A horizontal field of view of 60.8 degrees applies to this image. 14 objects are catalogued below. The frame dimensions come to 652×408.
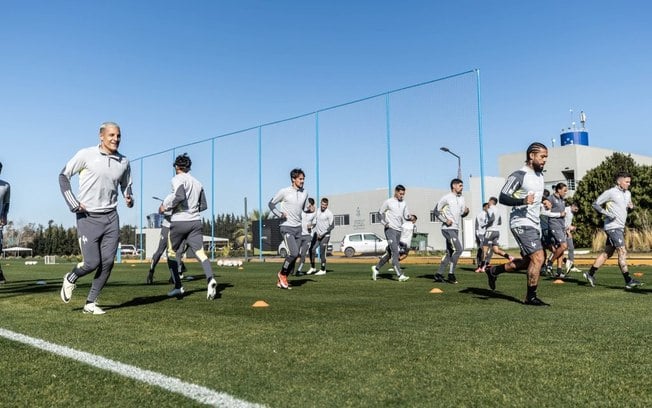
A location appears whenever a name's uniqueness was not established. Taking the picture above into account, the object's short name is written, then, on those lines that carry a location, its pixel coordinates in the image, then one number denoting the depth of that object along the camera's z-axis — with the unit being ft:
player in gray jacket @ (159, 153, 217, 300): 25.49
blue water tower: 176.96
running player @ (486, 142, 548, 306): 22.54
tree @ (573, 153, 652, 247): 102.63
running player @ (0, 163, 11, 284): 32.48
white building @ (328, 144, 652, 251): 156.66
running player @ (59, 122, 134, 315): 19.65
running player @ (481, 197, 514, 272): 46.24
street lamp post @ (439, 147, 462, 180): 71.80
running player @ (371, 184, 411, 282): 36.99
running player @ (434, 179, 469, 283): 36.06
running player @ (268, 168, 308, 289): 32.12
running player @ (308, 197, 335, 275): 52.85
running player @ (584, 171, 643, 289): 30.55
